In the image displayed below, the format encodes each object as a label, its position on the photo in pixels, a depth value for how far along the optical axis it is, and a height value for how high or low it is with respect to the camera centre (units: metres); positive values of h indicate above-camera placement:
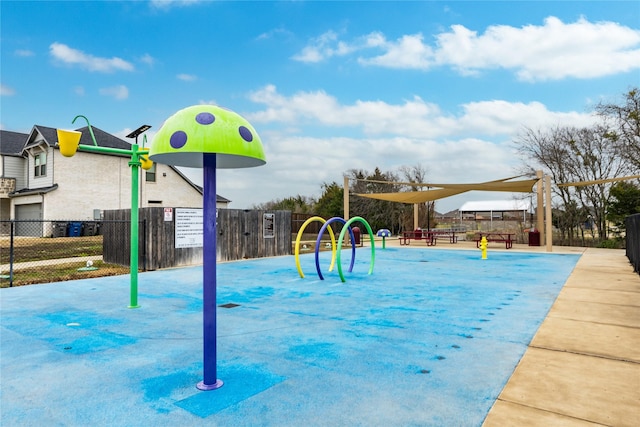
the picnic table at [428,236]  21.52 -0.71
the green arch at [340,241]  8.91 -0.38
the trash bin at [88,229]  22.83 -0.11
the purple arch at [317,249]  9.40 -0.74
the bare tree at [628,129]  19.54 +4.87
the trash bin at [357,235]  21.83 -0.60
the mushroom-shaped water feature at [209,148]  3.08 +0.64
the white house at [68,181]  22.58 +2.90
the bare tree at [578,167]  22.08 +3.35
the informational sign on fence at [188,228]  12.09 -0.06
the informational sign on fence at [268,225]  15.52 +0.00
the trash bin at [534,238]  20.58 -0.77
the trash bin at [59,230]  22.06 -0.16
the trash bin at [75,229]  22.23 -0.11
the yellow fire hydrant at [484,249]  14.28 -0.95
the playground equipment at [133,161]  5.09 +1.02
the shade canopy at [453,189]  18.08 +1.72
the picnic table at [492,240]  19.05 -0.82
